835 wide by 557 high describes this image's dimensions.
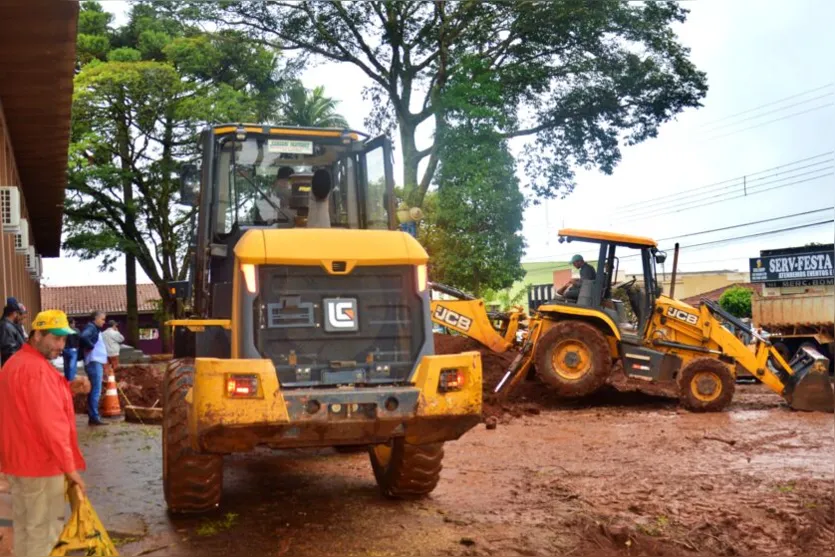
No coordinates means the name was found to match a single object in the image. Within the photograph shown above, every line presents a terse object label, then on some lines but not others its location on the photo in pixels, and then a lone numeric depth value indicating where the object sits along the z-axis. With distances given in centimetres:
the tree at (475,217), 1752
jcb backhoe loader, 1305
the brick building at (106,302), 4184
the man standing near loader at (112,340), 1352
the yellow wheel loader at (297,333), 568
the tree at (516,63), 1658
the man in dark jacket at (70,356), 1246
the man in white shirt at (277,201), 700
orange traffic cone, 1298
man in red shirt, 479
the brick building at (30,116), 813
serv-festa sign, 2098
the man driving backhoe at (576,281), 1334
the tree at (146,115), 2486
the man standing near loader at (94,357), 1182
